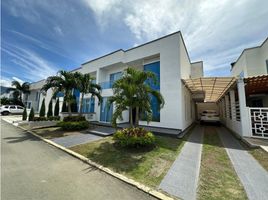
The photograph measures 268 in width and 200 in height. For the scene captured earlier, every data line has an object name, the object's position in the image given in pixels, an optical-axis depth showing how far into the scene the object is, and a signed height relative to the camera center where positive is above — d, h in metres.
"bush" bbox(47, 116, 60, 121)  12.89 -0.93
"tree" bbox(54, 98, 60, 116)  15.56 -0.03
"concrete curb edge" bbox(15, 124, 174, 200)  2.73 -1.90
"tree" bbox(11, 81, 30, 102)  31.09 +5.09
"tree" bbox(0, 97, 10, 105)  31.94 +1.92
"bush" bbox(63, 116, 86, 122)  10.85 -0.84
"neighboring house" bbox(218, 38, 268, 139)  7.04 +1.54
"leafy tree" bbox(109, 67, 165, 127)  6.19 +0.86
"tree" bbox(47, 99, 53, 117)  14.96 -0.29
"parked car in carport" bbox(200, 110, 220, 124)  14.42 -0.61
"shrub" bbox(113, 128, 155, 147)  5.65 -1.28
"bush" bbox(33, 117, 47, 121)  12.16 -0.95
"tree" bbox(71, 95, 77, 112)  16.81 +0.35
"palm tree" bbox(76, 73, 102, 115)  11.06 +2.43
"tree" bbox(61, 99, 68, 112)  16.59 +0.19
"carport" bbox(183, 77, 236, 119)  8.65 +2.24
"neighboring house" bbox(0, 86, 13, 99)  31.80 +4.32
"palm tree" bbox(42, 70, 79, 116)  10.61 +2.27
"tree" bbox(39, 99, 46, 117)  13.65 -0.22
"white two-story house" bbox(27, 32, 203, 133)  9.68 +3.96
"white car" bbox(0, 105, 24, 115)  24.78 -0.12
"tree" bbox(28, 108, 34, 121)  12.45 -0.73
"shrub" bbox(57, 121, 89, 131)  10.12 -1.35
